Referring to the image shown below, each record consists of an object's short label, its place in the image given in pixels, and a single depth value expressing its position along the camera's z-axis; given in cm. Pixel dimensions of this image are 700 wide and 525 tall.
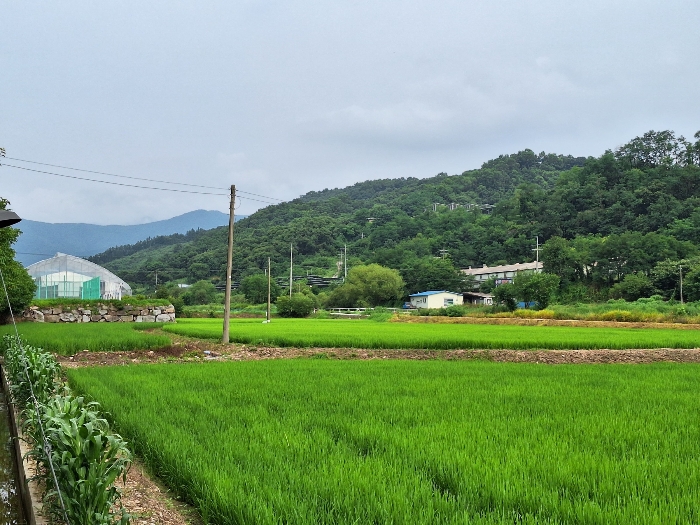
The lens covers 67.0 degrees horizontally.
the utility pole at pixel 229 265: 1963
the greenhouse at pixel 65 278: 4159
